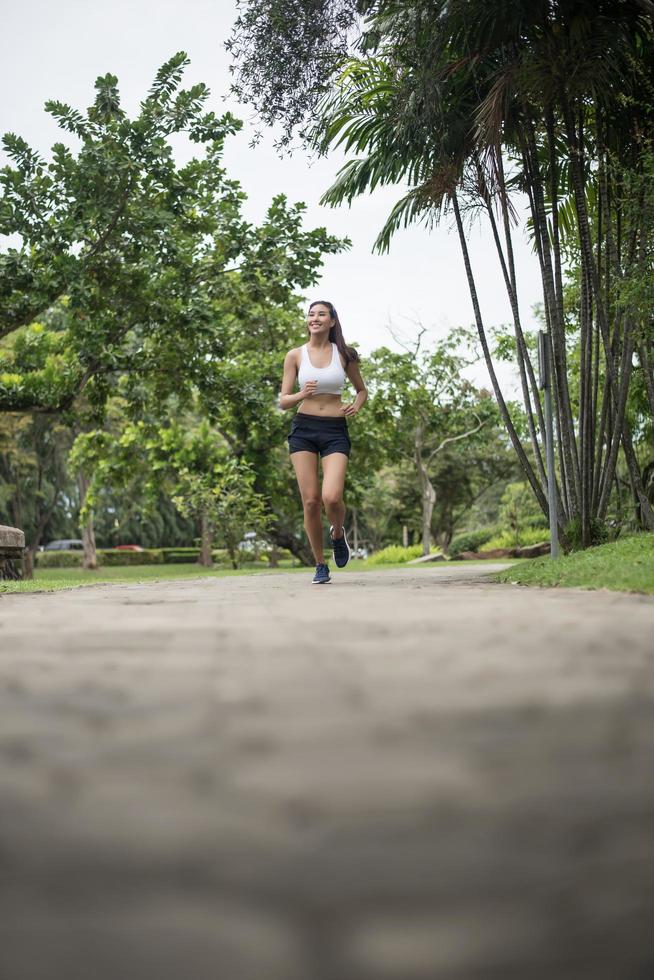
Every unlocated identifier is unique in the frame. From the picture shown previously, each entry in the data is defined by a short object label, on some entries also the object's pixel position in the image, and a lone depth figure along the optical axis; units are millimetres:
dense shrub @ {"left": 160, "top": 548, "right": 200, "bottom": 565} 47281
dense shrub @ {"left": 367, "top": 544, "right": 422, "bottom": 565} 21625
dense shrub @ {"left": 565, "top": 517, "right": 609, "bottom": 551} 7746
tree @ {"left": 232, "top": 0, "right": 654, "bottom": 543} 7020
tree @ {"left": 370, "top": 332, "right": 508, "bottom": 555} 25156
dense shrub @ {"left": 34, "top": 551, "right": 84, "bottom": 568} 45156
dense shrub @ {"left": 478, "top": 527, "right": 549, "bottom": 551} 22609
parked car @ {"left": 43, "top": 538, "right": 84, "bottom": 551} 72394
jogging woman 5949
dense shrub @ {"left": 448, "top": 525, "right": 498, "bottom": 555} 27328
